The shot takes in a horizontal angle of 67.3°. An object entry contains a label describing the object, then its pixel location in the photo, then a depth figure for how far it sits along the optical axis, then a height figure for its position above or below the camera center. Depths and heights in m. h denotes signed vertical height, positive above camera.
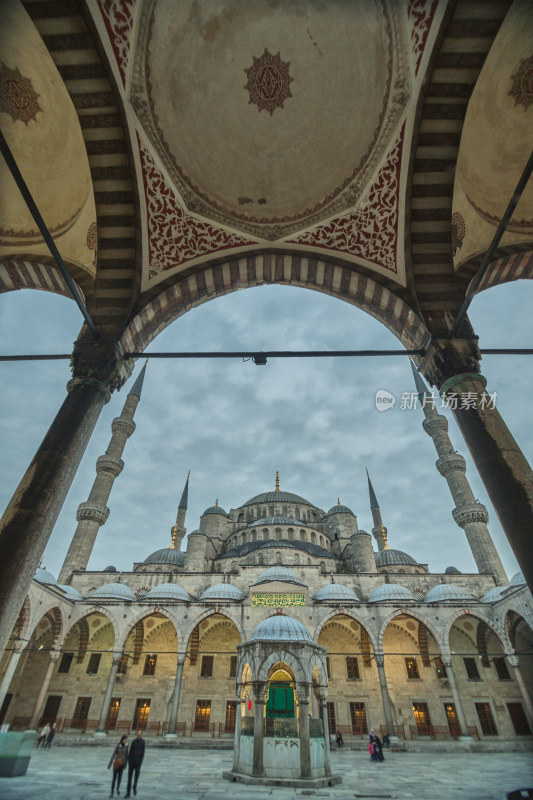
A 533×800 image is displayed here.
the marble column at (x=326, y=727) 7.91 +0.52
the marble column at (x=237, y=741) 8.06 +0.28
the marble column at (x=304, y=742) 7.32 +0.25
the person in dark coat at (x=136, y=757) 6.24 +0.00
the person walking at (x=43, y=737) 13.46 +0.46
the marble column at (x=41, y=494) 4.08 +2.27
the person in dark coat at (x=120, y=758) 6.07 -0.01
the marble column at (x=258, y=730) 7.42 +0.41
